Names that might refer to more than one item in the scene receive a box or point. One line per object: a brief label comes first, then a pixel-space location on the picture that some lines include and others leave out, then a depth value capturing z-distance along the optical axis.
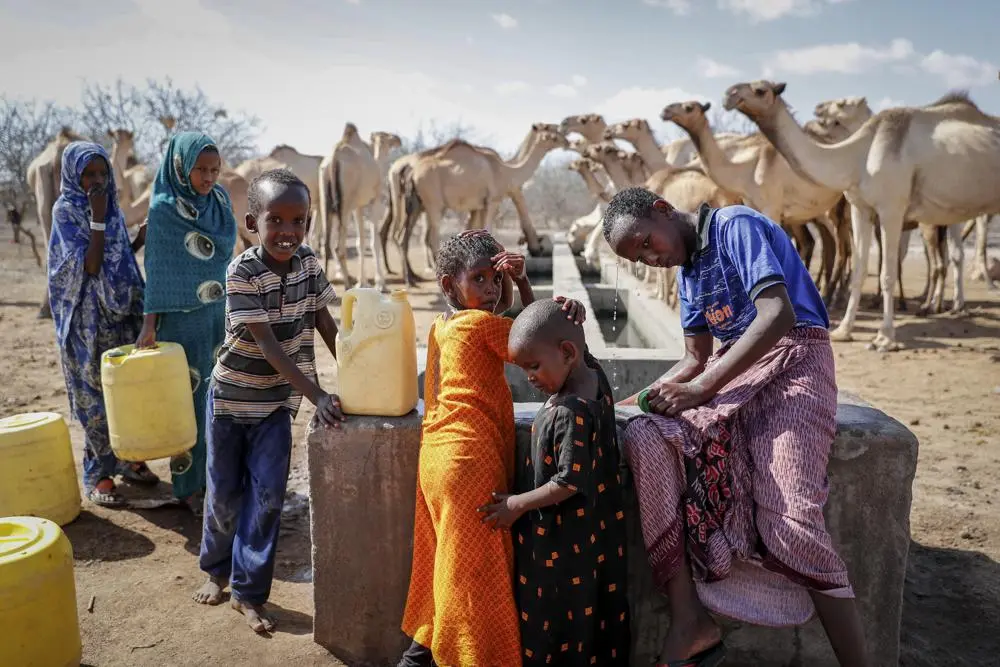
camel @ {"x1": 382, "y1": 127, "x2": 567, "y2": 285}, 13.34
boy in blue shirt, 2.00
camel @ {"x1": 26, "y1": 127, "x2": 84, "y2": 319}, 8.48
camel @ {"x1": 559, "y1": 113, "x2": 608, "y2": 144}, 15.13
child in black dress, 1.94
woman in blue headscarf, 3.78
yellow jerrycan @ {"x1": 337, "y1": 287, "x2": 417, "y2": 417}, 2.34
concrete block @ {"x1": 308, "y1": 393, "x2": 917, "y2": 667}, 2.24
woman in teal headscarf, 3.52
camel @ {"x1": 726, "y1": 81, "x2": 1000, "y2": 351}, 7.43
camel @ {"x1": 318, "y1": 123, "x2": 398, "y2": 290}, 12.23
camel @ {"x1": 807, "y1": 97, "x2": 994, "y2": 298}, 10.55
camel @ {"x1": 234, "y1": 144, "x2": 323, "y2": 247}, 14.46
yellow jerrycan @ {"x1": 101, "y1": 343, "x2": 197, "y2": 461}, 3.39
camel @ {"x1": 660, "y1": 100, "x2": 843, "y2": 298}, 8.39
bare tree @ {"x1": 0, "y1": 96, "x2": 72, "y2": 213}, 21.11
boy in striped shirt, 2.51
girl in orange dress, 2.07
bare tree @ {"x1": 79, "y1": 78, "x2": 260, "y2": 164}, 26.61
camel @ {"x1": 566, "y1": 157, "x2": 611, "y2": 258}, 13.42
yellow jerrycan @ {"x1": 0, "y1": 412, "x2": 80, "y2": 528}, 3.41
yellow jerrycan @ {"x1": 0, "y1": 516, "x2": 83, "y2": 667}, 2.15
